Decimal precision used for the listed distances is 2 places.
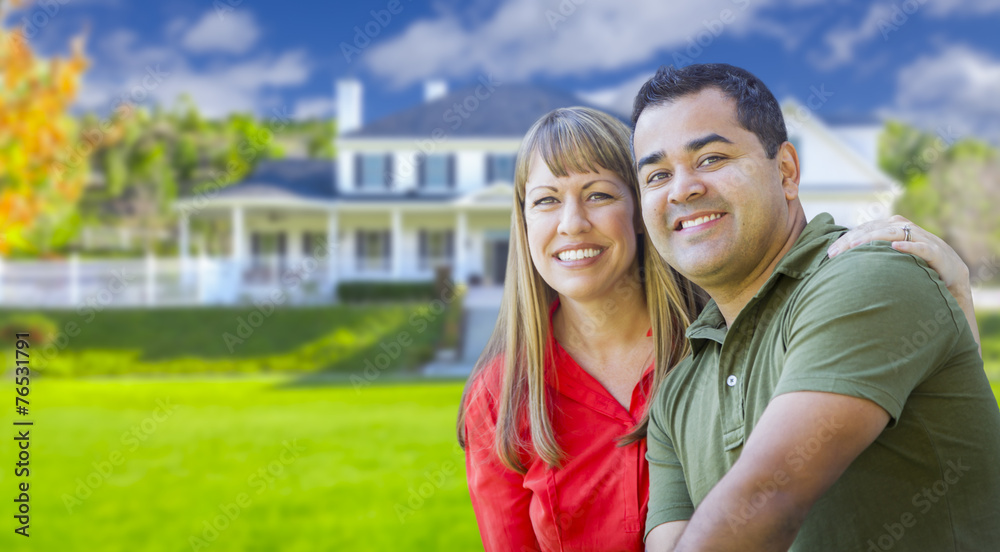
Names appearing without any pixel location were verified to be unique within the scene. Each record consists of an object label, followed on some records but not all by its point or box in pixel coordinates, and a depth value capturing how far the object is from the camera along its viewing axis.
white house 24.09
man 1.51
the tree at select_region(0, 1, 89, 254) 12.97
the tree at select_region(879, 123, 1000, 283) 29.19
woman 2.56
